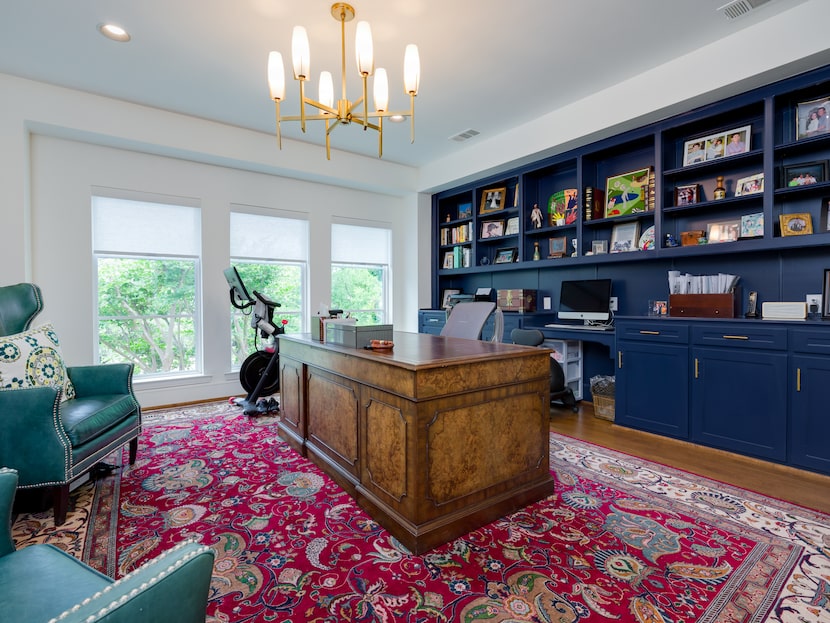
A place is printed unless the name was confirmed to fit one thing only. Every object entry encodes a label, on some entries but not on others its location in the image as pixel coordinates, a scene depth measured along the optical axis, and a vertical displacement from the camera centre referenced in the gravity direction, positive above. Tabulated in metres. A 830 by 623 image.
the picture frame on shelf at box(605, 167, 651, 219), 4.12 +1.14
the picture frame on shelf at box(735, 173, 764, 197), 3.36 +0.98
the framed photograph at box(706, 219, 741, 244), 3.50 +0.62
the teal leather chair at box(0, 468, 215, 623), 0.70 -0.59
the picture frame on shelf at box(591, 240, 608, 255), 4.48 +0.61
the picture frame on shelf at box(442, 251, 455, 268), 6.35 +0.68
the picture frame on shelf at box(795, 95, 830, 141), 2.96 +1.36
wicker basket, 4.12 -1.08
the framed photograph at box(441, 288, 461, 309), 6.19 +0.10
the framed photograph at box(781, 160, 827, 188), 3.07 +0.98
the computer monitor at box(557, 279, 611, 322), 4.41 +0.02
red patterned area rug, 1.61 -1.20
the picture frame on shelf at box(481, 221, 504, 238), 5.61 +1.03
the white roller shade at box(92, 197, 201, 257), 4.38 +0.86
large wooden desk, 1.95 -0.70
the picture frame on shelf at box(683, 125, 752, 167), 3.41 +1.37
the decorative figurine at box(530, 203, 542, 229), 5.09 +1.08
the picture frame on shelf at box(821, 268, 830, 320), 2.98 +0.02
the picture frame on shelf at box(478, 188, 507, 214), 5.57 +1.43
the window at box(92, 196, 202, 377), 4.44 +0.22
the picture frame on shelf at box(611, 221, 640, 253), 4.25 +0.69
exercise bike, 4.38 -0.69
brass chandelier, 2.31 +1.40
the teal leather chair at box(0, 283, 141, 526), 2.13 -0.71
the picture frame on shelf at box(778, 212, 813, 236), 3.10 +0.60
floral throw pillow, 2.29 -0.33
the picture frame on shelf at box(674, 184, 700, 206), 3.74 +1.00
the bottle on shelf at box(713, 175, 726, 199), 3.56 +0.97
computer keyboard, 4.21 -0.27
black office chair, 4.05 -0.65
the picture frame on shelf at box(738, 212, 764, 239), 3.31 +0.63
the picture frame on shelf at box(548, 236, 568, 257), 4.88 +0.67
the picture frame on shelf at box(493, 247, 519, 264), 5.53 +0.65
